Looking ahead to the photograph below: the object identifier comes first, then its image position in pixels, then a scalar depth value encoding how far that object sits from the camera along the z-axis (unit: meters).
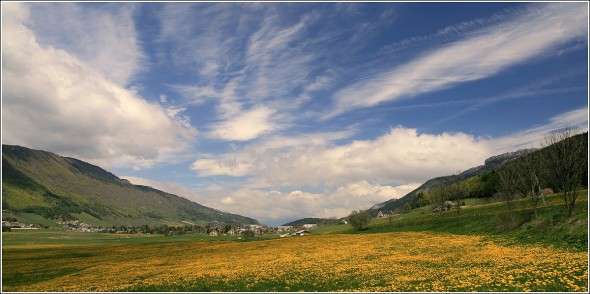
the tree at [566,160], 54.38
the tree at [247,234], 192.48
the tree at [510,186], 76.25
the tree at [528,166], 79.31
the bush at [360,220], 136.50
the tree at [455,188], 134.12
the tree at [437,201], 158.75
